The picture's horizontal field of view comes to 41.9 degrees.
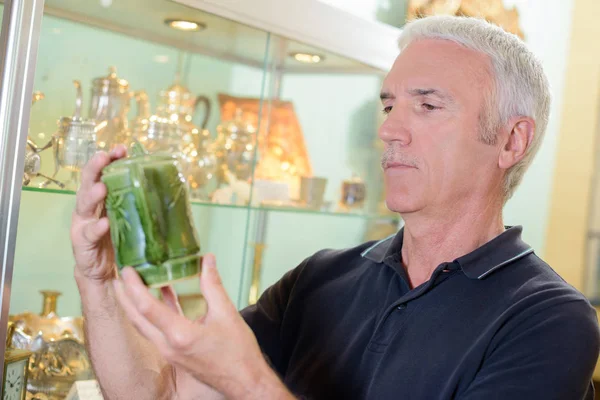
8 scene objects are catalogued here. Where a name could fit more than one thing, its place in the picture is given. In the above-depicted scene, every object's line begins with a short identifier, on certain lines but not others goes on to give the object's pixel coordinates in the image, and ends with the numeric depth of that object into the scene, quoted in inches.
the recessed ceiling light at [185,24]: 73.8
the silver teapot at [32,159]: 57.8
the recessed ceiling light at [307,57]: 85.2
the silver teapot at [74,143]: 64.4
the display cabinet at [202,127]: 61.1
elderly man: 48.3
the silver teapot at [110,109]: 71.3
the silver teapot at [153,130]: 76.5
